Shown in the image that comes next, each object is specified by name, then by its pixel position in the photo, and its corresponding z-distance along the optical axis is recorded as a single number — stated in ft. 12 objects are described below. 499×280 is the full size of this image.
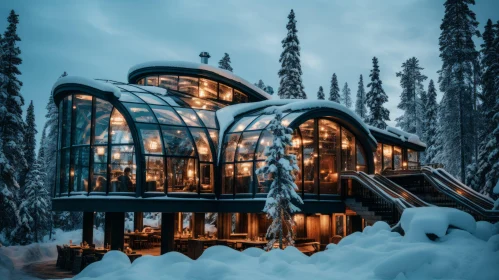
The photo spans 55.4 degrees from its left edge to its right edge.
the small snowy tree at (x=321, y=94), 188.46
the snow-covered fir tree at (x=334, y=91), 196.13
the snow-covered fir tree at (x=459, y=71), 118.21
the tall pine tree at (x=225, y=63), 172.65
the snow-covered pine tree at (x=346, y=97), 270.96
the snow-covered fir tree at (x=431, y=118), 164.90
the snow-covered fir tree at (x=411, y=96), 184.34
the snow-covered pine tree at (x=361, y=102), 234.58
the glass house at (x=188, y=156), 70.74
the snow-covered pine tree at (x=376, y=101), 142.92
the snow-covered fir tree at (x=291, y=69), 140.77
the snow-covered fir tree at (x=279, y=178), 60.23
